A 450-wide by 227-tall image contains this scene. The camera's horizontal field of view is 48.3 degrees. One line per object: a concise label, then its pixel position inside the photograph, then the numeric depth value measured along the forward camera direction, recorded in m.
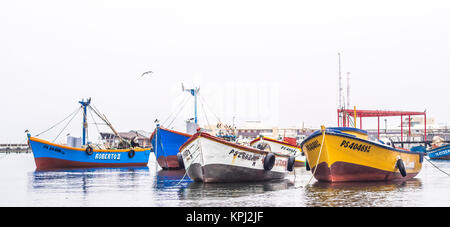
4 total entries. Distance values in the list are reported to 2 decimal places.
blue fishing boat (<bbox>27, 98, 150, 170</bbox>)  36.97
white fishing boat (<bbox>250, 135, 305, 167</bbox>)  26.83
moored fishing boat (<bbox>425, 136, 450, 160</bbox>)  51.06
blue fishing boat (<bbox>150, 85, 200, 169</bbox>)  32.75
